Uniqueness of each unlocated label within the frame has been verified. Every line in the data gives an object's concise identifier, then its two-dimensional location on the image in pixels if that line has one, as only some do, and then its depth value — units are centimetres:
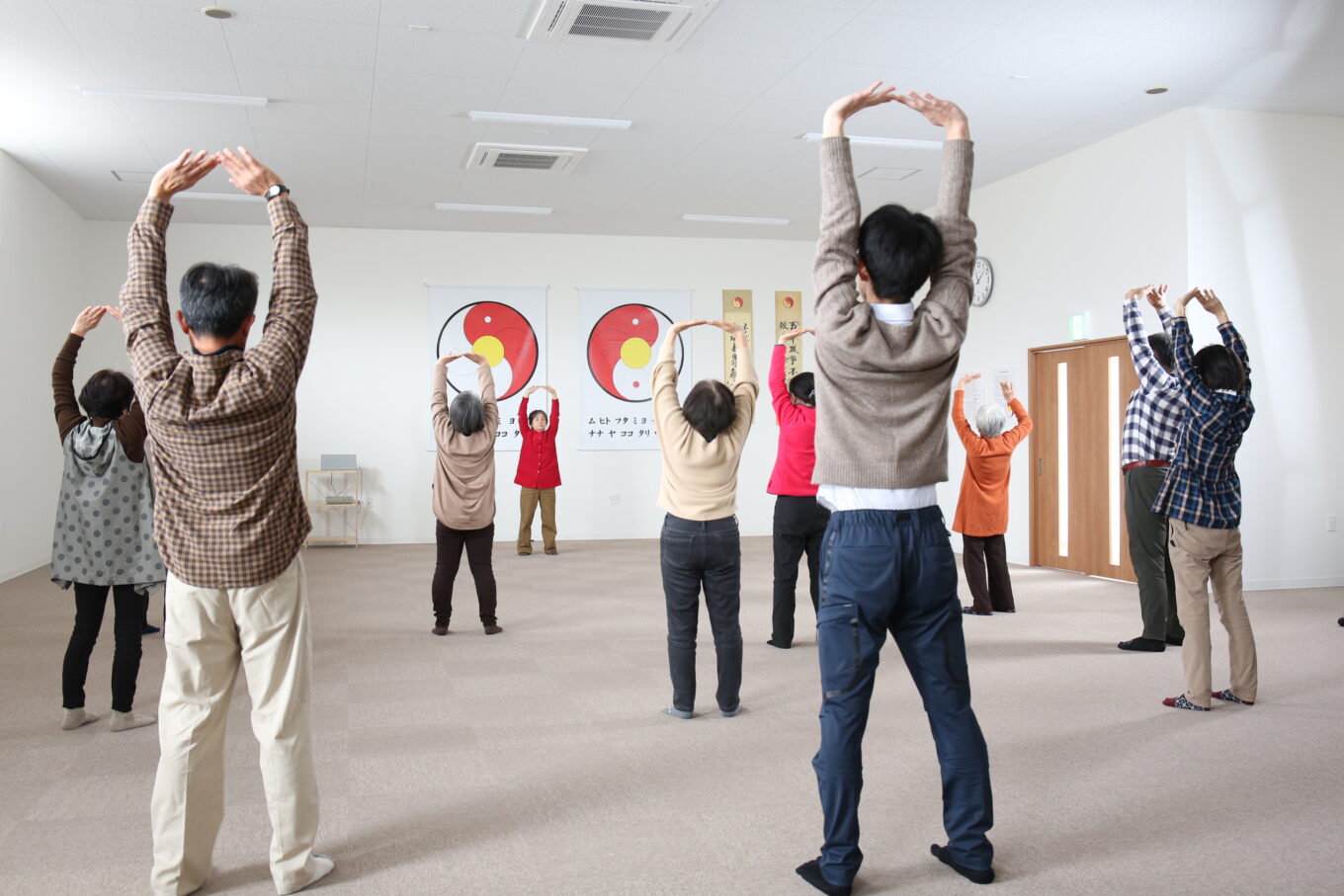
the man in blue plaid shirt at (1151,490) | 504
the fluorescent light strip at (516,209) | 1002
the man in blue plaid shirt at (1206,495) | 393
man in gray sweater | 232
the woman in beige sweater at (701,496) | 384
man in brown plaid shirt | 231
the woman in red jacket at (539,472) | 1012
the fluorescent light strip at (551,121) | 719
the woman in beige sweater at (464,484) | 552
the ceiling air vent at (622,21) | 531
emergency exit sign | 821
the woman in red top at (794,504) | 521
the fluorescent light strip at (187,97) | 659
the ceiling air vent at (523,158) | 802
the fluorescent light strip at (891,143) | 785
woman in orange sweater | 630
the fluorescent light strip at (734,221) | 1076
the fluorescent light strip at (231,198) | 940
